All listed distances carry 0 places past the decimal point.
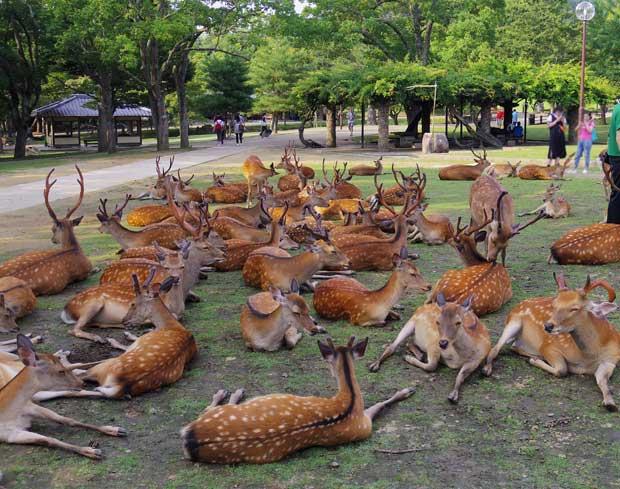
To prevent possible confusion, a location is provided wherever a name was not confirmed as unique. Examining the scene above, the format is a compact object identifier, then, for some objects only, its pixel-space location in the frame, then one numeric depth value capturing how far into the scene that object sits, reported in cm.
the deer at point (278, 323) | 445
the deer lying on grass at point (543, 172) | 1364
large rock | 2214
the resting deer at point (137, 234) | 714
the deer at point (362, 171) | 1542
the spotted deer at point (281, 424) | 306
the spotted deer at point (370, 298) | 499
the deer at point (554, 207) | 923
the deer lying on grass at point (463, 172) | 1397
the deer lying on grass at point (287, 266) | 586
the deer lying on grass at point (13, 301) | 493
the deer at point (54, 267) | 579
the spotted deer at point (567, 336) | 374
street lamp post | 1803
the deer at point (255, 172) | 1198
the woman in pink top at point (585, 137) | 1512
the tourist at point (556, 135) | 1547
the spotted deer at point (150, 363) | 381
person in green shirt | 727
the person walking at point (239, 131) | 3272
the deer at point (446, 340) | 389
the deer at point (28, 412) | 330
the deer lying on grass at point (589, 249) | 651
